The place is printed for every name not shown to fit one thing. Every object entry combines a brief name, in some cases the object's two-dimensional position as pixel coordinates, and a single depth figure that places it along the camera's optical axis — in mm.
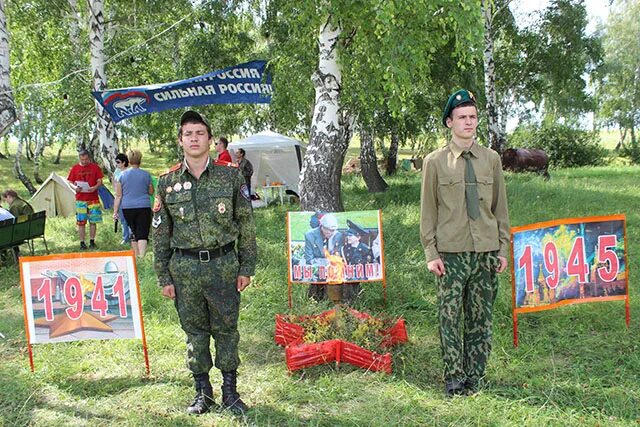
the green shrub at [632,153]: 30739
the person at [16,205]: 8828
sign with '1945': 4707
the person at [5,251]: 8148
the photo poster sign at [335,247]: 5395
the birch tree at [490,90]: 15210
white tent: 16203
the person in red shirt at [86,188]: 8812
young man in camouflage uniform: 3473
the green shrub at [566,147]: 27859
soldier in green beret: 3662
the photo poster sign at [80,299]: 4387
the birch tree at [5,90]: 5867
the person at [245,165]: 11711
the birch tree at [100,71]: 10891
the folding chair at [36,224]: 8391
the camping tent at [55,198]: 14789
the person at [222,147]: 10031
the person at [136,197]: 7766
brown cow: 19016
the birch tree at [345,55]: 5203
